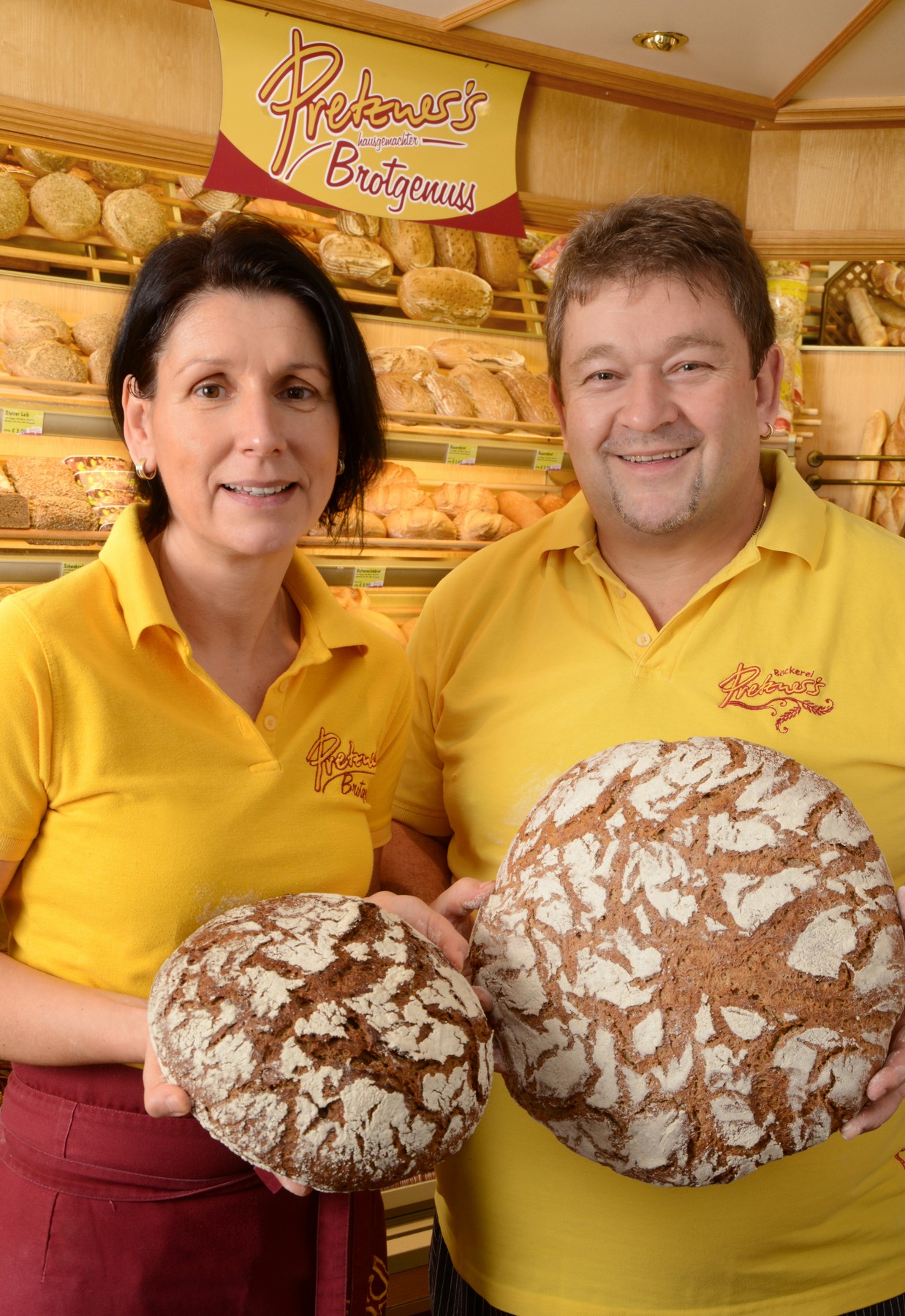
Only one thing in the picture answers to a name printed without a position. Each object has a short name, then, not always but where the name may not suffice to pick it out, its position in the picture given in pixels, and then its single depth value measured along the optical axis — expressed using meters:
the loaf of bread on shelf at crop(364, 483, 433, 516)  3.11
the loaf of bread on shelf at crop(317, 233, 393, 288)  3.05
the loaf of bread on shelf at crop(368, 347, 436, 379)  3.10
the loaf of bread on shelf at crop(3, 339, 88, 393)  2.53
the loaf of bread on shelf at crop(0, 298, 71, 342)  2.58
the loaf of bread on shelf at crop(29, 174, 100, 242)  2.66
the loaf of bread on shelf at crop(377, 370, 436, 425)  3.00
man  1.26
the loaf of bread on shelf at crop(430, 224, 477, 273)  3.28
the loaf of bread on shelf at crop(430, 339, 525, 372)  3.27
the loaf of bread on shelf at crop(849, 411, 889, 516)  3.72
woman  1.11
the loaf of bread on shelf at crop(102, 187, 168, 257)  2.72
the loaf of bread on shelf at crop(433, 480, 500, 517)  3.19
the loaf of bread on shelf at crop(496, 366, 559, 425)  3.22
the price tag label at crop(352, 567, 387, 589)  3.05
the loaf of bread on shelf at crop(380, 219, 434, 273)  3.17
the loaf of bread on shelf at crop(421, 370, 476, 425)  3.07
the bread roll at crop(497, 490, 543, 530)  3.29
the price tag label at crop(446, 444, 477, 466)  3.12
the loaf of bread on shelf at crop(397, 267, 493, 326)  3.19
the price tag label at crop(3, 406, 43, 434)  2.54
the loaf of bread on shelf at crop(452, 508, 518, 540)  3.14
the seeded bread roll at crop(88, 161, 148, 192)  2.78
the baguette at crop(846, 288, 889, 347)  3.80
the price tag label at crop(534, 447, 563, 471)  3.27
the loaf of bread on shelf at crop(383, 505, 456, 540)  3.07
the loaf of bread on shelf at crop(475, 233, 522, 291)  3.33
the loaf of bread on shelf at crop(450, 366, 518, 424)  3.13
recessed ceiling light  3.05
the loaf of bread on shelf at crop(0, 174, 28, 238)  2.60
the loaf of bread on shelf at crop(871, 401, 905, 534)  3.66
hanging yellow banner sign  2.89
